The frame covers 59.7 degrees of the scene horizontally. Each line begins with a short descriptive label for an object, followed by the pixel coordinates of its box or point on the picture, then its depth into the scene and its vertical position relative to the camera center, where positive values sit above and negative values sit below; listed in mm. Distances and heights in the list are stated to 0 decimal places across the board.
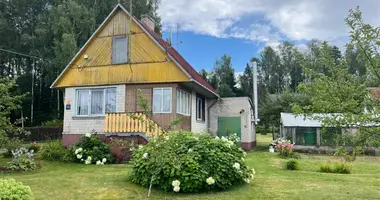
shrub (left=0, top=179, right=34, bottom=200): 4992 -1085
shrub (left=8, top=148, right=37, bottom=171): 10853 -1355
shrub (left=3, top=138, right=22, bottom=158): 11266 -779
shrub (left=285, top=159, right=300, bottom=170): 11016 -1424
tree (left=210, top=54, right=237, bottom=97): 46938 +7235
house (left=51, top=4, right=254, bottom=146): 15594 +2025
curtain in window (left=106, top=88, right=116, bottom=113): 16322 +1070
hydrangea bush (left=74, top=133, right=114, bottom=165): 12711 -1154
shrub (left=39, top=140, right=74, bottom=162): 13045 -1270
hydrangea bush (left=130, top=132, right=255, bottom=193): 7067 -967
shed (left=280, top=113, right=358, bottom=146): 20344 -622
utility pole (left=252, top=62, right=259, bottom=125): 24194 +2954
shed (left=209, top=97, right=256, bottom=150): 20484 +248
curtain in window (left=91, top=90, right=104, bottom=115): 16531 +978
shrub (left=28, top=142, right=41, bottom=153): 16130 -1279
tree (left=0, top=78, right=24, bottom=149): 11196 +568
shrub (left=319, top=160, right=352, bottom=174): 10672 -1487
